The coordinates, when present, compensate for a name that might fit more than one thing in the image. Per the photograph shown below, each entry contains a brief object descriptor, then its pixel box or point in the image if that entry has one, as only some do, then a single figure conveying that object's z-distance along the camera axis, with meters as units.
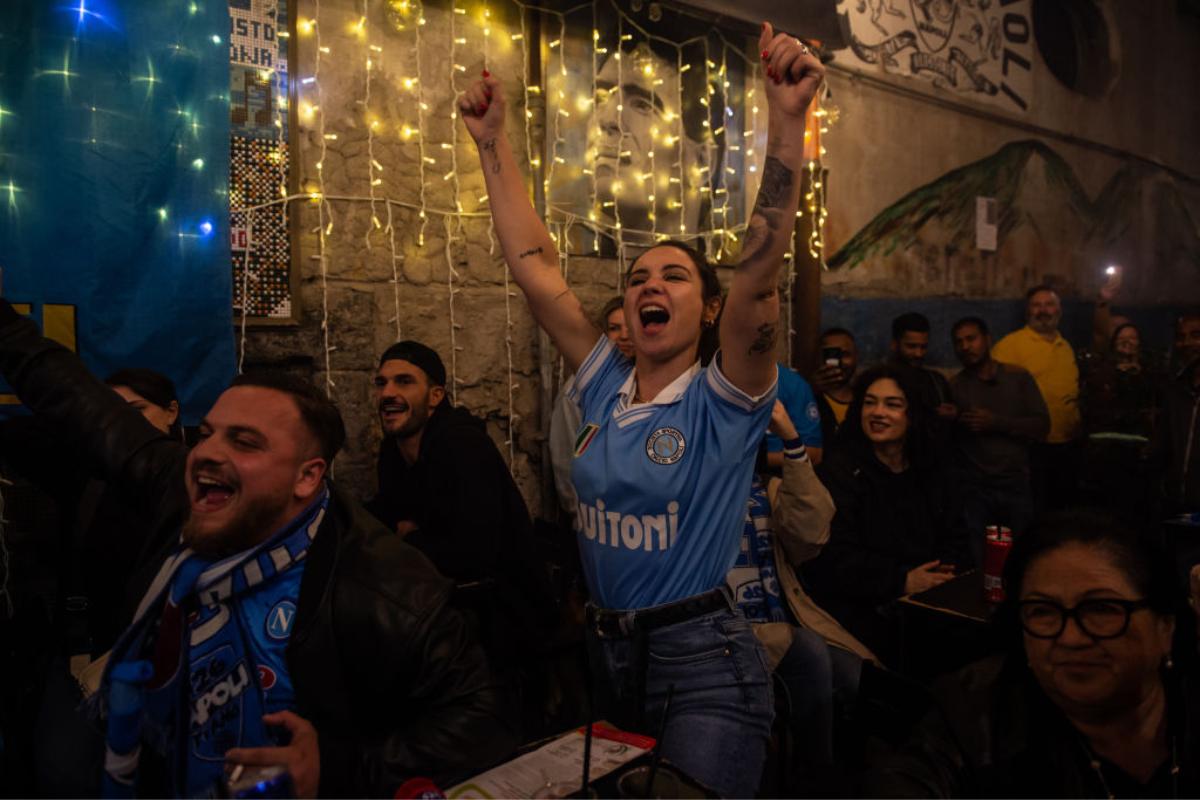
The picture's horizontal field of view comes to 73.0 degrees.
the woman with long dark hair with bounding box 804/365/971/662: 3.34
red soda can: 3.05
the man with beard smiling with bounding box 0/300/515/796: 1.76
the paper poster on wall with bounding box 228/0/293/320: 3.90
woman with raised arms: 1.82
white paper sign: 7.86
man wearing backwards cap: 3.35
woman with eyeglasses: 1.49
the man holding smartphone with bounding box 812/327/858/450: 5.12
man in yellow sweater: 6.74
